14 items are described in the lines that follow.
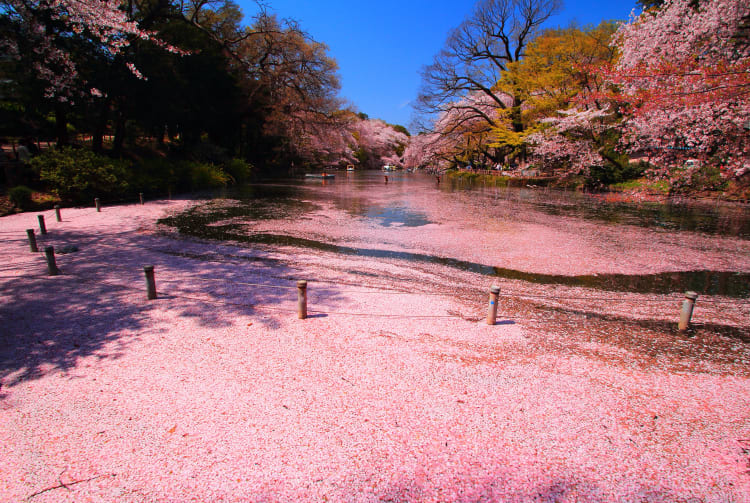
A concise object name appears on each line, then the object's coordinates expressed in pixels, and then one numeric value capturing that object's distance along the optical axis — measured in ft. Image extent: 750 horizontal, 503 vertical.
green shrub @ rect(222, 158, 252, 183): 85.66
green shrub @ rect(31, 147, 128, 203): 44.29
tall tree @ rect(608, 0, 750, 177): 26.76
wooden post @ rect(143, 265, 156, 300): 16.97
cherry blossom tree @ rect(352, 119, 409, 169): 232.12
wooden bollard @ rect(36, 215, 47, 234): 30.12
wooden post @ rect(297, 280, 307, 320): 15.65
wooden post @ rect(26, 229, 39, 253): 24.26
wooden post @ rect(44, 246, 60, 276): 20.08
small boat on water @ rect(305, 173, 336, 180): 117.80
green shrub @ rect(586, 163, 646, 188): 75.72
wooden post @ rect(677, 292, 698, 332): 15.56
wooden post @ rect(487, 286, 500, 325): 15.40
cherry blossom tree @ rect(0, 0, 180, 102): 32.01
